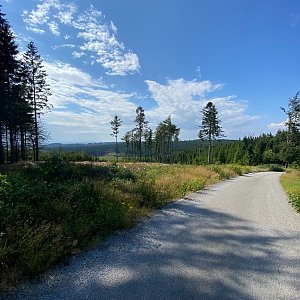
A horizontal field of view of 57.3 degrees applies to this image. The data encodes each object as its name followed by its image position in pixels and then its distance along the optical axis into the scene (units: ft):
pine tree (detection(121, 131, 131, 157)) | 305.92
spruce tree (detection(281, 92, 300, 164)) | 184.75
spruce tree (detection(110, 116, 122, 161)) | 246.88
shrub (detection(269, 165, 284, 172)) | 197.67
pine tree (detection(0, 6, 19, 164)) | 80.38
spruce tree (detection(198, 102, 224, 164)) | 198.39
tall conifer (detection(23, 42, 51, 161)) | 111.14
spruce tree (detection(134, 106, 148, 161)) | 232.86
